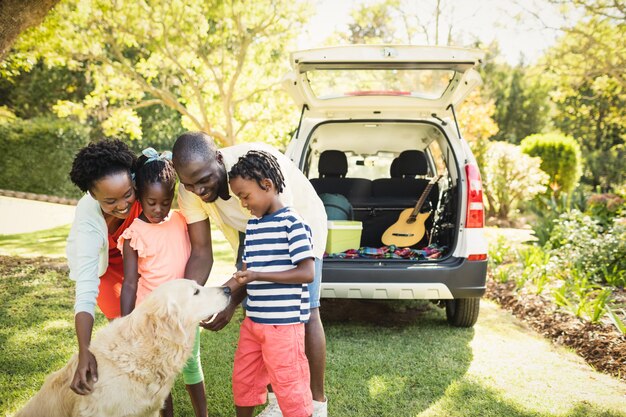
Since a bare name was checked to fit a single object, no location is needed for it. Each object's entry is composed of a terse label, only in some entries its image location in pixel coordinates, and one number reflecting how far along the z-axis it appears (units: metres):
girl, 2.27
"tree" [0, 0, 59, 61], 3.94
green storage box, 4.49
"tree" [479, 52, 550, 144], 27.23
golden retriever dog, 2.00
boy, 2.18
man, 2.35
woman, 2.09
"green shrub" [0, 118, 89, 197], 14.51
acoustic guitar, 5.14
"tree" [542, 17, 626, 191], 11.25
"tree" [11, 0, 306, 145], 11.15
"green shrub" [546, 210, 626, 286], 5.06
